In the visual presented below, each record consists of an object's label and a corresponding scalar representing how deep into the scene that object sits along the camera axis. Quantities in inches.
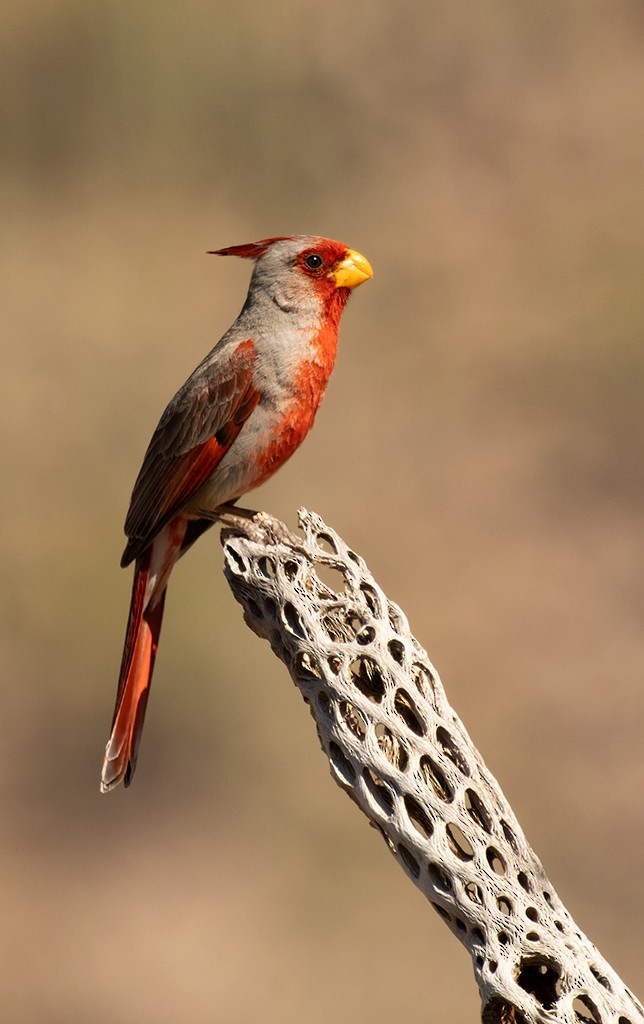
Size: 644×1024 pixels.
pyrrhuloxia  335.6
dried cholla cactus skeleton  232.1
